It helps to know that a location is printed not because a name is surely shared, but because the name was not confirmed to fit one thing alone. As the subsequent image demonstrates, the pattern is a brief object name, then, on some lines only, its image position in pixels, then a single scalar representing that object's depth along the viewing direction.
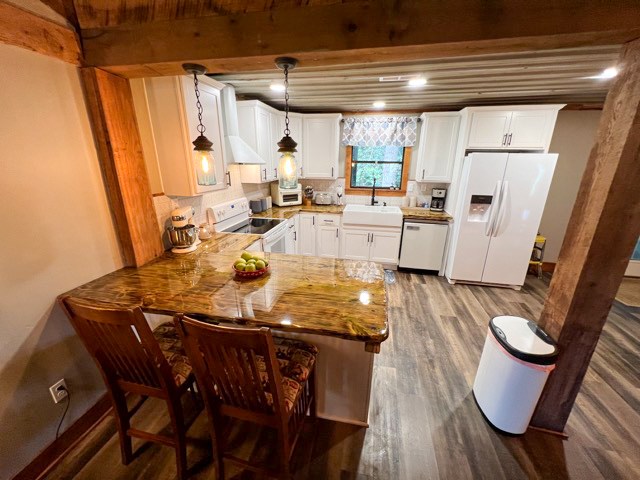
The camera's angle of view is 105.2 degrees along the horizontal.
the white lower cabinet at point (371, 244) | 3.58
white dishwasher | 3.45
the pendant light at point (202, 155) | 1.31
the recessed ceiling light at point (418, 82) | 2.24
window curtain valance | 3.60
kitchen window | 3.93
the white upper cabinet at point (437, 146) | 3.37
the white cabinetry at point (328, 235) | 3.70
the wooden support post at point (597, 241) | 1.04
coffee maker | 3.72
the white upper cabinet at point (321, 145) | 3.68
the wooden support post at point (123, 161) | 1.42
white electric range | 2.61
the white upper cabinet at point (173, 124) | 1.71
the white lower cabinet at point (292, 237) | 3.34
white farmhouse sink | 3.48
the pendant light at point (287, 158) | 1.58
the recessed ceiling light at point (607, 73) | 2.00
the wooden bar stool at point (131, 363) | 0.99
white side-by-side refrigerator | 2.84
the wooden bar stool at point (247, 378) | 0.87
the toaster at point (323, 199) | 4.08
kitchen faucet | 3.99
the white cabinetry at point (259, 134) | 2.91
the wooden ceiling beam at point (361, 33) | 0.95
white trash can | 1.35
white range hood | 2.51
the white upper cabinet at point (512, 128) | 2.92
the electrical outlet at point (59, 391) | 1.32
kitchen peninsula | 1.15
